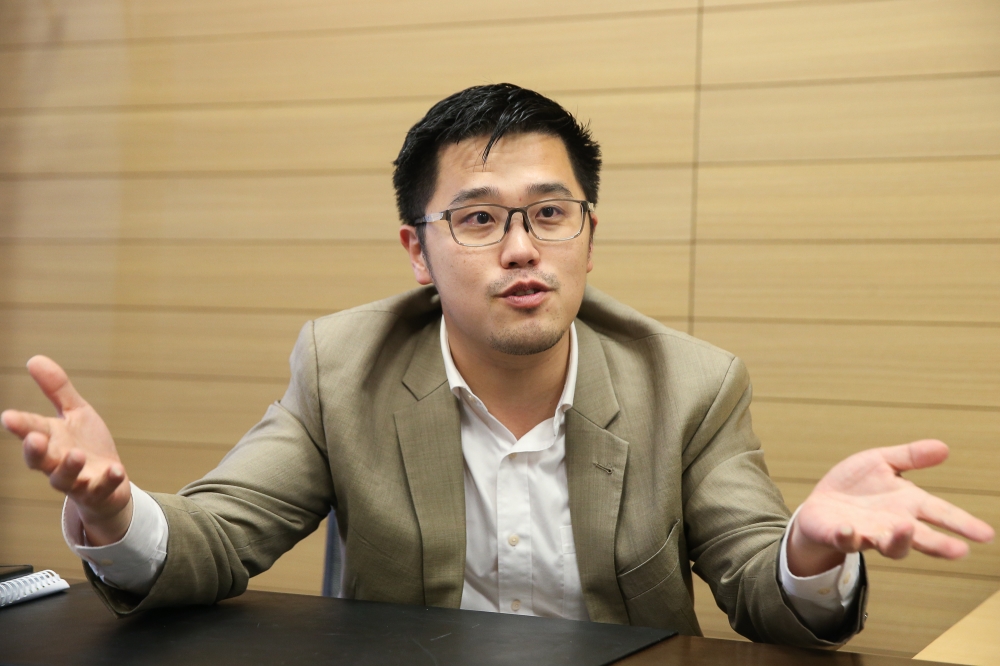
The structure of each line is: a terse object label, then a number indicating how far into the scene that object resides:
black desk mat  1.02
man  1.53
